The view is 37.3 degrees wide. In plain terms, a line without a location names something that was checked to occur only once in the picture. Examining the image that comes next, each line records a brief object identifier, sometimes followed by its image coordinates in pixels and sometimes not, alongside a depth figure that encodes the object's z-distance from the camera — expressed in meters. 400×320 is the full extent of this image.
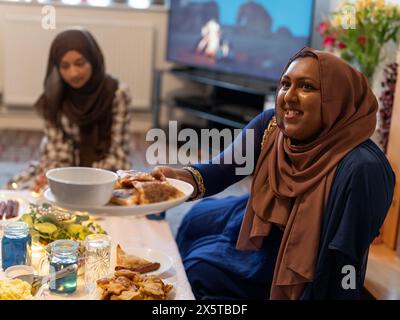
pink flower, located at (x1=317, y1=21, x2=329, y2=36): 2.62
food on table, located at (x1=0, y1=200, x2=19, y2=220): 1.64
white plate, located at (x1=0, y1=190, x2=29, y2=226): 1.72
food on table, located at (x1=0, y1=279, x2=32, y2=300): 1.13
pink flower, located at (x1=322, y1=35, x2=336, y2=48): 2.55
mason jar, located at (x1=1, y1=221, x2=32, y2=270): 1.32
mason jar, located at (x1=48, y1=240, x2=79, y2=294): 1.23
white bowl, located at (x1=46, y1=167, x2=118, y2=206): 0.84
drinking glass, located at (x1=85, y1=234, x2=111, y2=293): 1.28
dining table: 1.27
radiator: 4.51
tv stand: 4.05
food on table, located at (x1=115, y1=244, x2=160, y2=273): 1.36
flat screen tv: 3.61
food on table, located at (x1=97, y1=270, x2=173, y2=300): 1.18
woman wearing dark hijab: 2.36
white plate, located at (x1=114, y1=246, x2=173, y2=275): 1.41
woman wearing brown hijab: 1.29
